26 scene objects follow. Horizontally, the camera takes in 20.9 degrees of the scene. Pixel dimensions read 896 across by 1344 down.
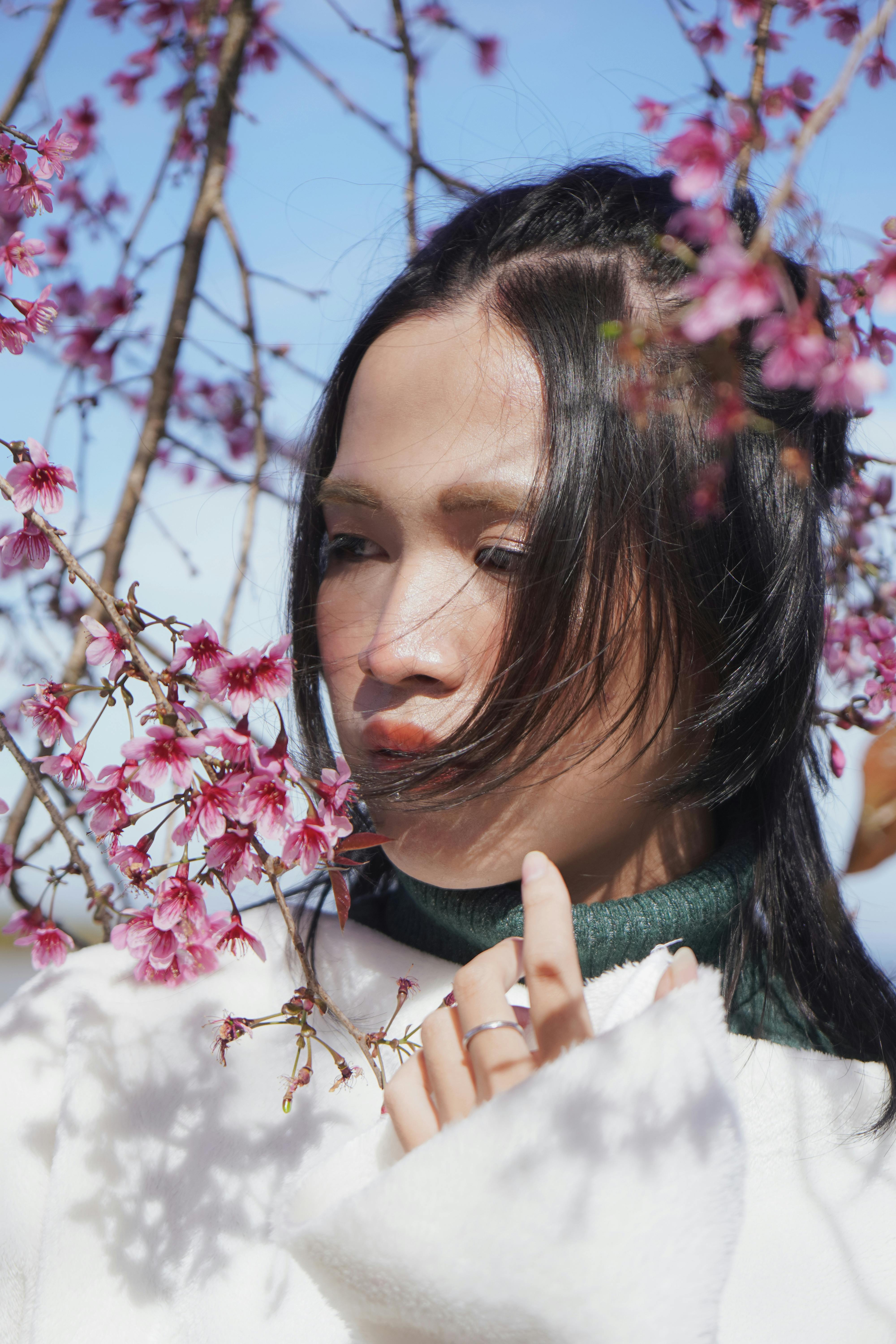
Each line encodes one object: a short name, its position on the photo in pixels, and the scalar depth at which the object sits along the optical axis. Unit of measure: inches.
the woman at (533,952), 24.4
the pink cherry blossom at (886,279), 22.0
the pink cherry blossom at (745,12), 33.6
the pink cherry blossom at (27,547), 25.7
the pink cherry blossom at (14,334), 26.9
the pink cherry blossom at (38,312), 26.8
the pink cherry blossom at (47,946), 29.2
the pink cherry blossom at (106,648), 25.0
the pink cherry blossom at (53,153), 27.2
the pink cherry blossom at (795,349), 21.4
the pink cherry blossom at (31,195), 27.2
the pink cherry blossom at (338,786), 25.6
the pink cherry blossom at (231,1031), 26.0
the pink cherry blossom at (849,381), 21.4
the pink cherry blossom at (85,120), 44.9
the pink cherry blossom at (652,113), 29.7
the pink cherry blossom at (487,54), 40.9
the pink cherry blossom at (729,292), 21.0
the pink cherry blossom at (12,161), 27.1
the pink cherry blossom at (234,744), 24.8
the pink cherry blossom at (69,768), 26.2
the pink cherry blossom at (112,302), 40.4
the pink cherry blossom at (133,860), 25.7
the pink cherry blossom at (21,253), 27.5
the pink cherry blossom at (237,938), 26.0
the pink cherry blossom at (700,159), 22.3
